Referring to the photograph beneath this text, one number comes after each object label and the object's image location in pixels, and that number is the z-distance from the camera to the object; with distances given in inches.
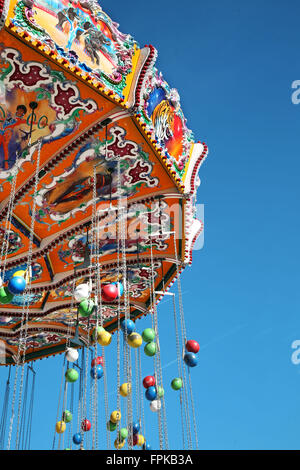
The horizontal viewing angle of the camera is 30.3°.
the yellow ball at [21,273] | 281.3
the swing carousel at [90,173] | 273.1
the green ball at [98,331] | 295.0
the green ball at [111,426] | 351.1
